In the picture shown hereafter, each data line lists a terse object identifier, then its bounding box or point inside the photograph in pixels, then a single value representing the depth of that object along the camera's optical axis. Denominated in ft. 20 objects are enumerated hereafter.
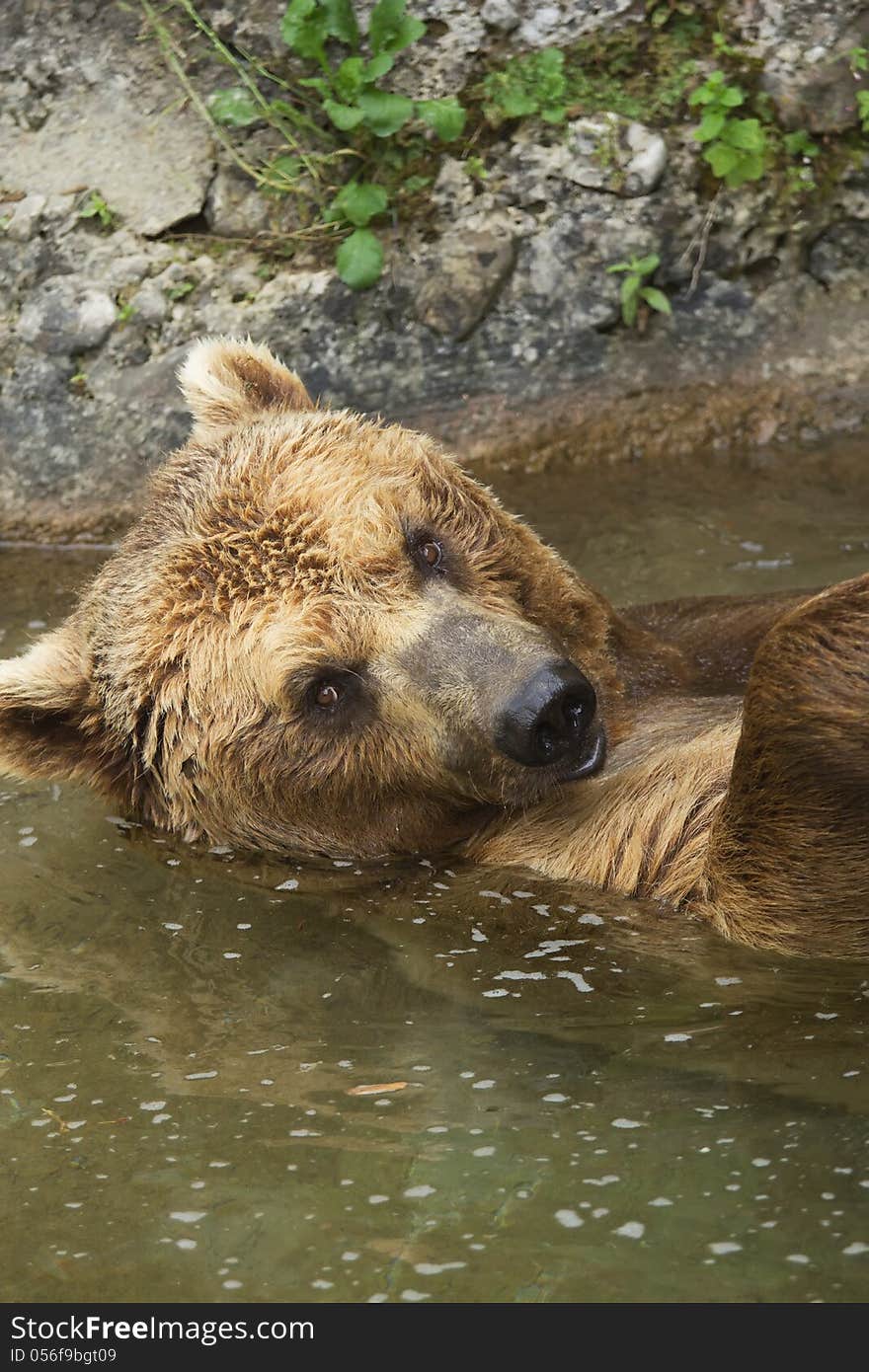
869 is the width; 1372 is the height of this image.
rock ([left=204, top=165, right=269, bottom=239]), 52.75
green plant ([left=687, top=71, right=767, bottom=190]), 50.85
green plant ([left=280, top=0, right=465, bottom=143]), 49.42
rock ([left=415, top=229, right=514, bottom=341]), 51.93
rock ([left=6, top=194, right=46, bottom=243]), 52.75
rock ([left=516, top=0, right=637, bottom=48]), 51.80
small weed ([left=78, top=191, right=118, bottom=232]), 52.27
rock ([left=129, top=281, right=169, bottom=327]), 52.01
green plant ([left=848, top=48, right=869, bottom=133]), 50.67
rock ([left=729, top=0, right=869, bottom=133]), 51.37
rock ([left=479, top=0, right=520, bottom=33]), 51.70
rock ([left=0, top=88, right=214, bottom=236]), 52.75
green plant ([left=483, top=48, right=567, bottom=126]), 51.72
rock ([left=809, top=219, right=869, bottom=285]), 52.29
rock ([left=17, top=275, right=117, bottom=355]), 52.19
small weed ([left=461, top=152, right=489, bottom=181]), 52.24
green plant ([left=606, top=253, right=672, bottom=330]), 51.39
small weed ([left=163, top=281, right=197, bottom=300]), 51.98
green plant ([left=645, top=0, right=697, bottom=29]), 51.93
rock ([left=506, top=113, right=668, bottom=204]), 51.85
